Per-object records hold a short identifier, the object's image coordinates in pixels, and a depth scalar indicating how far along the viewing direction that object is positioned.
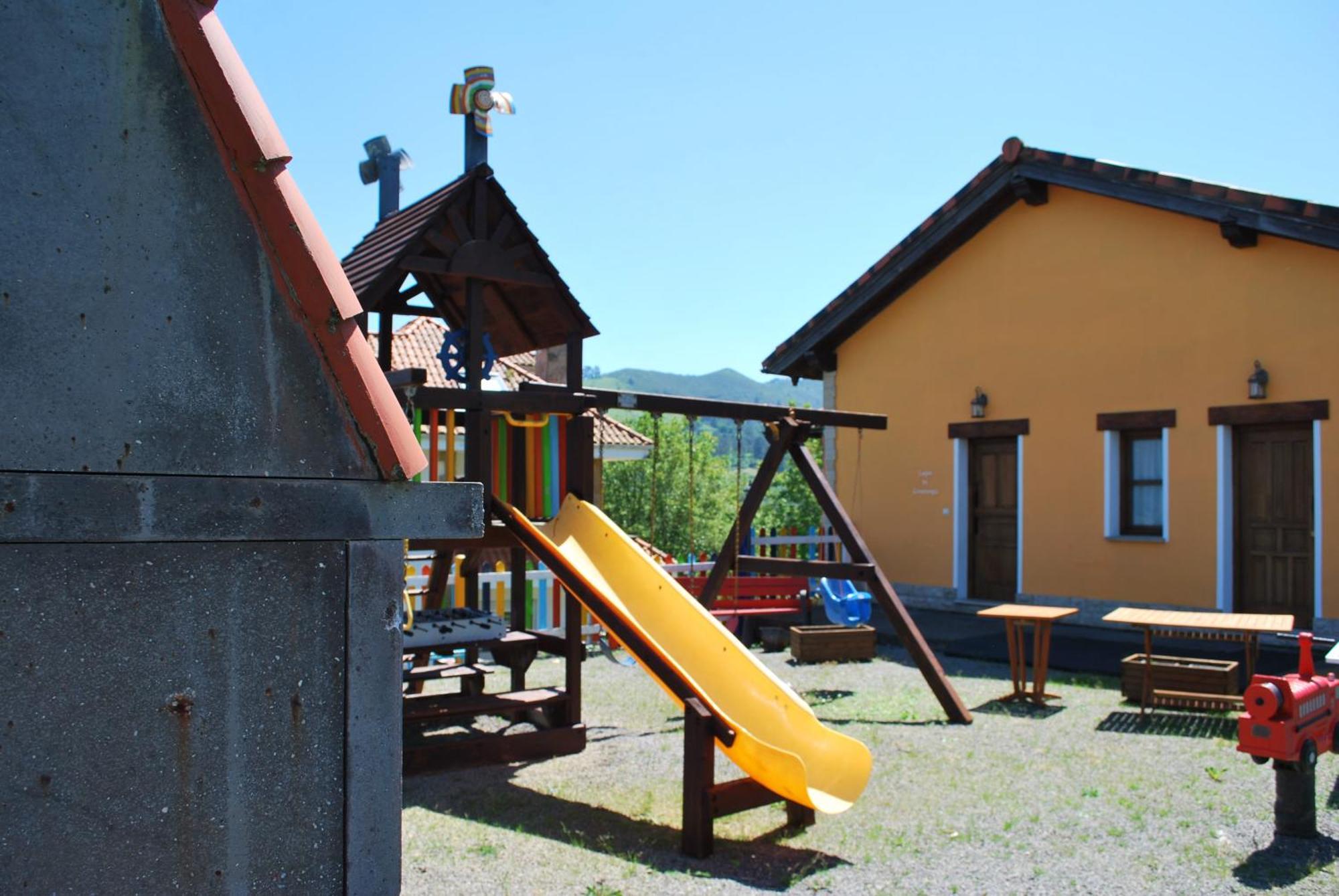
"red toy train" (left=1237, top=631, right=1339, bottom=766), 5.05
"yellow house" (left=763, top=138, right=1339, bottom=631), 11.16
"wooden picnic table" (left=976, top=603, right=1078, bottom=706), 8.48
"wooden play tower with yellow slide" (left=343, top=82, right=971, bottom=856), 6.34
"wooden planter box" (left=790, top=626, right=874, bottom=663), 10.80
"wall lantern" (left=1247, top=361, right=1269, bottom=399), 11.23
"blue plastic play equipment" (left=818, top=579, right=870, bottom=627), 11.96
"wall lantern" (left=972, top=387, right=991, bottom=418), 13.93
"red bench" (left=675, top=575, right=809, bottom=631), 11.14
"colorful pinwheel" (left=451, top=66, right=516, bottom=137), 7.37
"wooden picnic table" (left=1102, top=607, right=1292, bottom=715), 7.76
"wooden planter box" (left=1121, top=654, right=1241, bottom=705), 8.15
